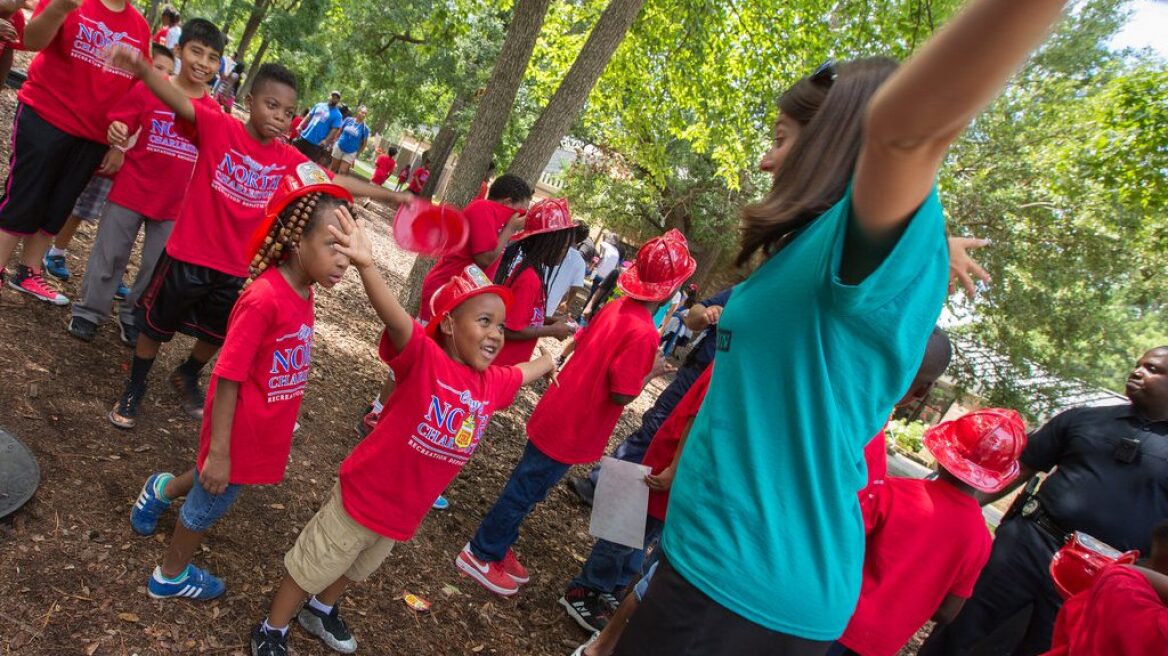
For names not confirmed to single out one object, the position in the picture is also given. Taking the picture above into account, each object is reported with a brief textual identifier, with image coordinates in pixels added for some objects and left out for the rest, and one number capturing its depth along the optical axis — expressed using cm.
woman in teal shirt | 113
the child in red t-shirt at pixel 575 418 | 370
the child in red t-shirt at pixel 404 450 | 256
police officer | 358
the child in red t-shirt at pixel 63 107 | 387
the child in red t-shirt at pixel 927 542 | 283
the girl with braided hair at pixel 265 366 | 246
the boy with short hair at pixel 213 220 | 357
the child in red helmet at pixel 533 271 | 423
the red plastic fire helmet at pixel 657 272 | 396
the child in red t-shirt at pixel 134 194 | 410
